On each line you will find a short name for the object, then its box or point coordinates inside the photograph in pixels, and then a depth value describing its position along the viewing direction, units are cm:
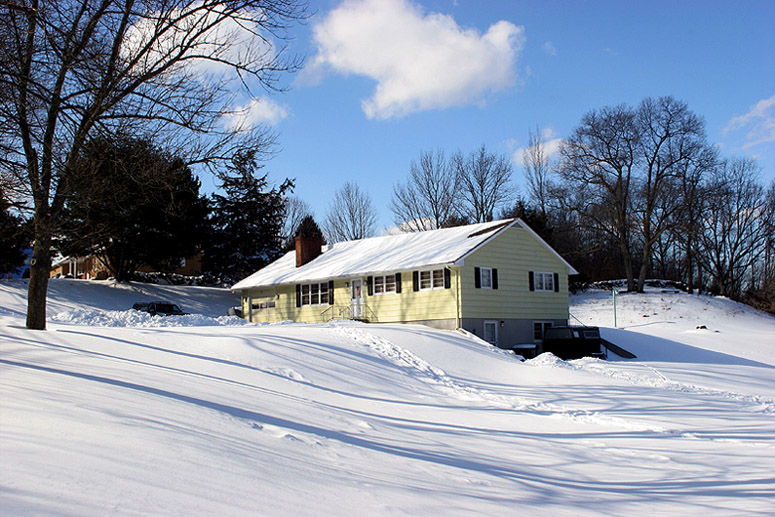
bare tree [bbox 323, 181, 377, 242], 6209
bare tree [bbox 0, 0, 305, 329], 1105
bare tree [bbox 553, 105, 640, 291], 4909
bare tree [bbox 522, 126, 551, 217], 5731
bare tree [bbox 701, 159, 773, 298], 5422
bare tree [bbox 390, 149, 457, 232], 5531
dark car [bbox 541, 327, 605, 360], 2652
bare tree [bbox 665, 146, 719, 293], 4794
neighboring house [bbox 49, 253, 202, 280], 5236
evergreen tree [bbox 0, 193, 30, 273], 3718
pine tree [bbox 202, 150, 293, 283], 4719
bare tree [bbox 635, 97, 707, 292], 4878
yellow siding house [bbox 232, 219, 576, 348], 2730
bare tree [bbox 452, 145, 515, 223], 5503
